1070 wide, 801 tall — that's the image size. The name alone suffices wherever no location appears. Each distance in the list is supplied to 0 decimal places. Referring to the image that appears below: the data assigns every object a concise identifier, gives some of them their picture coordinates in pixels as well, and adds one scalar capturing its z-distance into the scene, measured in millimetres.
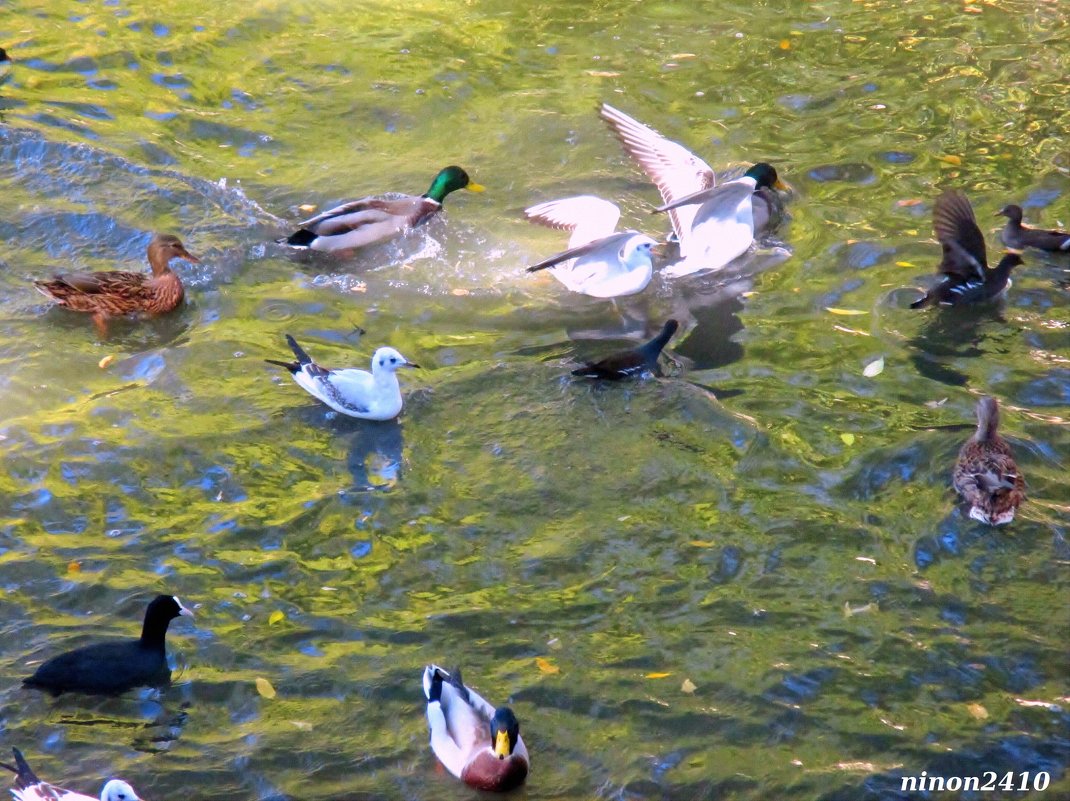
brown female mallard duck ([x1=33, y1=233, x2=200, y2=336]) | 18437
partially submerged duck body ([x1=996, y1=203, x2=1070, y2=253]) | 18781
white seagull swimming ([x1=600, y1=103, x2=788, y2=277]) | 19203
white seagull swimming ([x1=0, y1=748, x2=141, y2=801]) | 10523
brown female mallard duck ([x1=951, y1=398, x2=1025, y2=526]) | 13398
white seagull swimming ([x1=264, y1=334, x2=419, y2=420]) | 16047
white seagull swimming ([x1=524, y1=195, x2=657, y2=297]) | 18375
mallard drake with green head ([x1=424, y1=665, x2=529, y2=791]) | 10906
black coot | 12094
